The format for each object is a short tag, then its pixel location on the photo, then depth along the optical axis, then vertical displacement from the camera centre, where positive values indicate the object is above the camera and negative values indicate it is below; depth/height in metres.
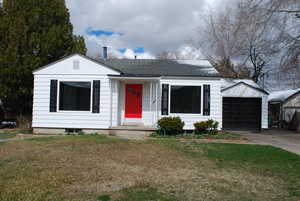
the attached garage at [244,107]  15.48 +0.28
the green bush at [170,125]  10.88 -0.75
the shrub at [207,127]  11.20 -0.83
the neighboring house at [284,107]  18.28 +0.38
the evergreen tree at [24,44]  13.38 +3.86
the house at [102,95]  11.41 +0.69
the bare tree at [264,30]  11.02 +4.29
